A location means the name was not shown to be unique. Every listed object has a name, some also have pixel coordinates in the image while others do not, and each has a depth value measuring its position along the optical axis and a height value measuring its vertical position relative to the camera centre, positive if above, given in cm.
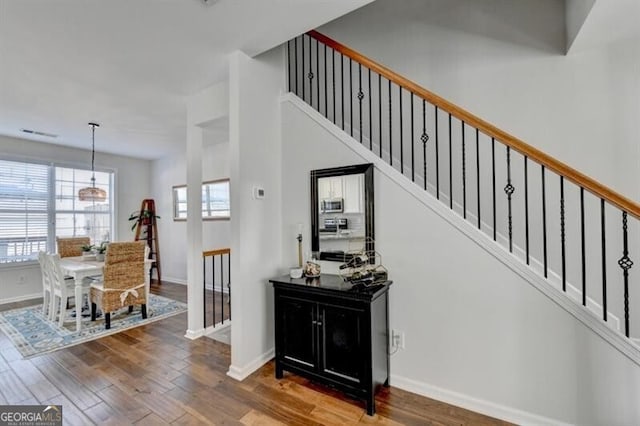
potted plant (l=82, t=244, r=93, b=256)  421 -50
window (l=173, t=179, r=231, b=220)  508 +31
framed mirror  230 +3
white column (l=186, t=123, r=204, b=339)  323 -14
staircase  172 +17
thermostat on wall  252 +21
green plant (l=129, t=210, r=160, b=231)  579 +0
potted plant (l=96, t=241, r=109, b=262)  387 -50
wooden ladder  589 -31
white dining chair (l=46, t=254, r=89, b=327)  331 -90
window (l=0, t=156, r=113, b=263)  457 +16
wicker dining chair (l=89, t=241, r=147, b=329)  332 -81
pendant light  427 +36
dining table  326 -65
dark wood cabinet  191 -89
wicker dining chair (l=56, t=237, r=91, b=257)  439 -45
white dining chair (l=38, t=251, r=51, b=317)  362 -89
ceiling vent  428 +135
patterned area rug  293 -133
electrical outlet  217 -99
